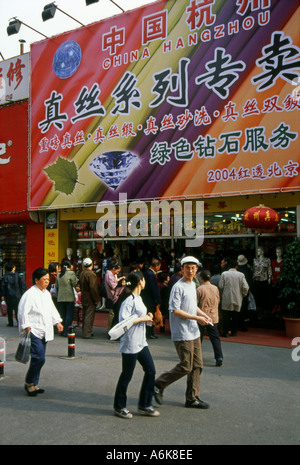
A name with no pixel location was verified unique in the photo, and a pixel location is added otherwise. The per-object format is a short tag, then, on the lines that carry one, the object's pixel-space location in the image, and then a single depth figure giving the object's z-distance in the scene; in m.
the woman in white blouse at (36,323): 6.06
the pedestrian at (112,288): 10.14
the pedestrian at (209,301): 7.70
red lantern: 10.23
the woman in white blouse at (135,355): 5.07
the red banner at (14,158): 16.30
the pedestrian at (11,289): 12.06
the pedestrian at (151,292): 9.86
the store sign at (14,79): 16.52
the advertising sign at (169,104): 11.00
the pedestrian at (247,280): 11.22
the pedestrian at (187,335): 5.38
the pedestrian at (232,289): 9.96
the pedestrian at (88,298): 10.41
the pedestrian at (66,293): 10.44
